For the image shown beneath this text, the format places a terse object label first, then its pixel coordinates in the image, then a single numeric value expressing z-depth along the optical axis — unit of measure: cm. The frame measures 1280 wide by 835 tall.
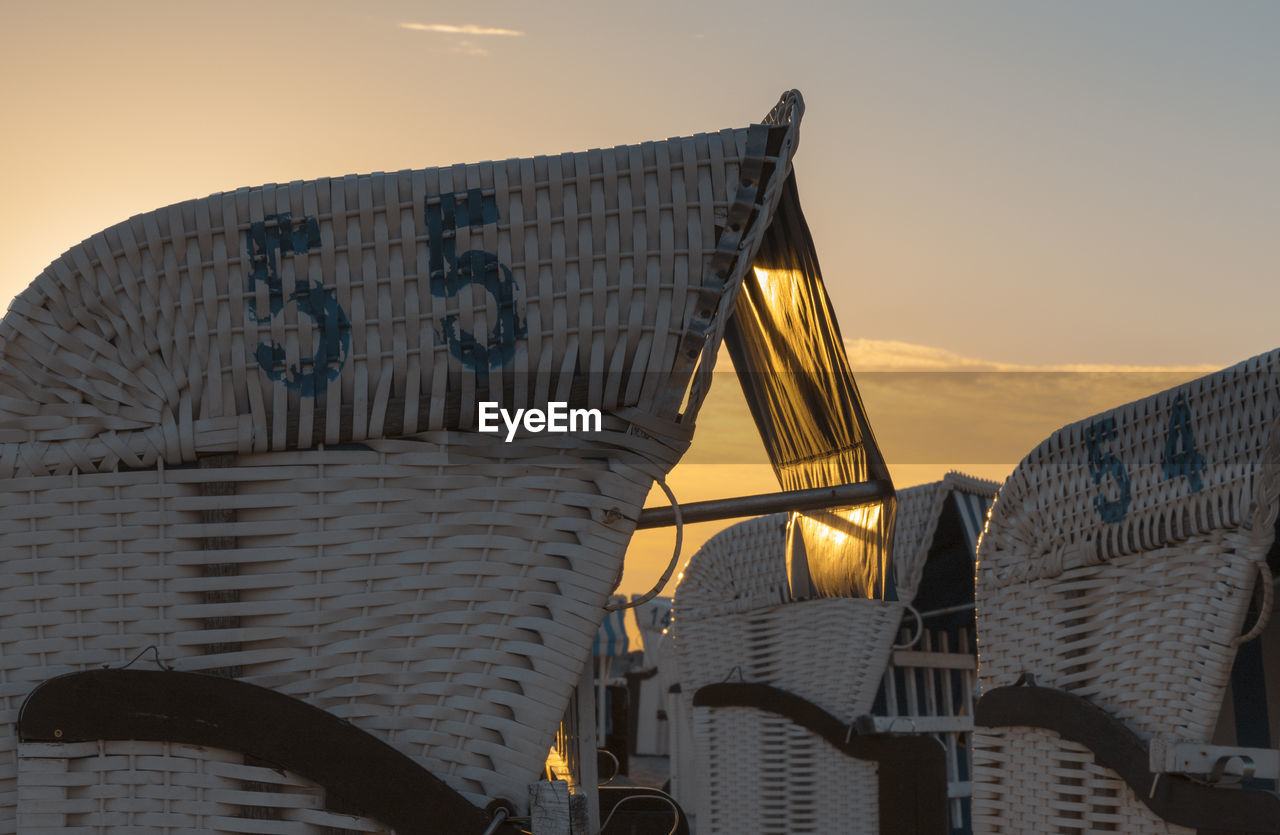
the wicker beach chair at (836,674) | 567
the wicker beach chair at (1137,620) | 272
